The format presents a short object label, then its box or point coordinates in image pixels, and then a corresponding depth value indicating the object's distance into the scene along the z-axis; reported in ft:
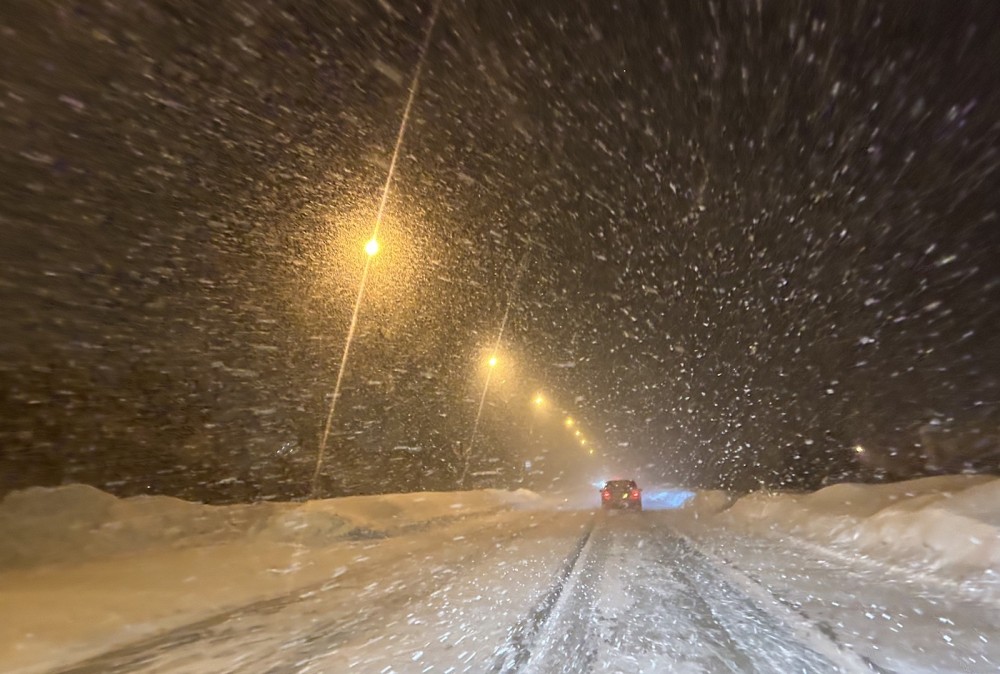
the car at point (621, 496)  96.32
